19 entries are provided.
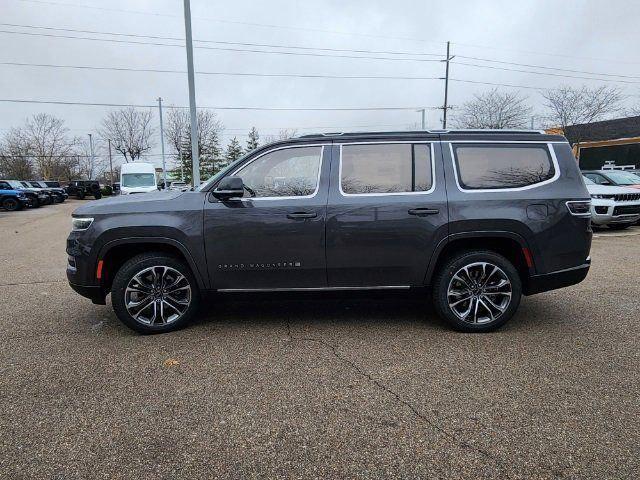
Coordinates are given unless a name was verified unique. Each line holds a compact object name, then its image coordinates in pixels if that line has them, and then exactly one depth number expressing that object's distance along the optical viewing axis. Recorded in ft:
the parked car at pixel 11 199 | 79.97
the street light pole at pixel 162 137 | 132.80
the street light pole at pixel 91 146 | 205.16
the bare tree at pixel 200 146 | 142.51
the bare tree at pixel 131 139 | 187.52
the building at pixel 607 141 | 104.83
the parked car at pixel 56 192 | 103.27
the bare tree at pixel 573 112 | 95.04
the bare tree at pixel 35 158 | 148.15
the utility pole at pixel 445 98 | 121.13
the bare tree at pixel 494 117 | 111.34
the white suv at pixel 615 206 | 35.96
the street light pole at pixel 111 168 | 204.15
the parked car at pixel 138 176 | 84.48
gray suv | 13.57
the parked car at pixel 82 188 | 133.35
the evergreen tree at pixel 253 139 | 150.00
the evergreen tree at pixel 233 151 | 148.56
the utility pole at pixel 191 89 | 47.75
